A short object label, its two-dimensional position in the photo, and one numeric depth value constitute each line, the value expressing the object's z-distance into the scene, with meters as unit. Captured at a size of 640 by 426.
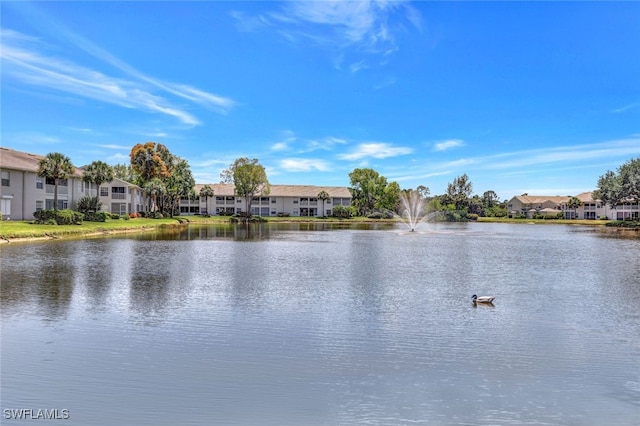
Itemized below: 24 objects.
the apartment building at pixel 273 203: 130.88
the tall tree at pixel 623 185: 100.00
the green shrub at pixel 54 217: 55.22
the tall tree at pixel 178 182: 102.19
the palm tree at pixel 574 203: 145.52
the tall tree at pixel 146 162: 91.62
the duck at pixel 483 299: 18.27
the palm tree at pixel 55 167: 59.57
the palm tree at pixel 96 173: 72.00
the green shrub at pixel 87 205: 69.00
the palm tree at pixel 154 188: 92.69
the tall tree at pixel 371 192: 136.25
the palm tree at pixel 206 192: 122.81
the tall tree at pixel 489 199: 173.88
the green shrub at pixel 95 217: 66.62
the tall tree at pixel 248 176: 107.38
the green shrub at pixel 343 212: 124.38
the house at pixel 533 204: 166.50
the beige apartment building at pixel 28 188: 58.50
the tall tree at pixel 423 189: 156.00
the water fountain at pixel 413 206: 135.88
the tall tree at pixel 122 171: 133.15
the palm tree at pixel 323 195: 131.00
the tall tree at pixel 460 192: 148.62
